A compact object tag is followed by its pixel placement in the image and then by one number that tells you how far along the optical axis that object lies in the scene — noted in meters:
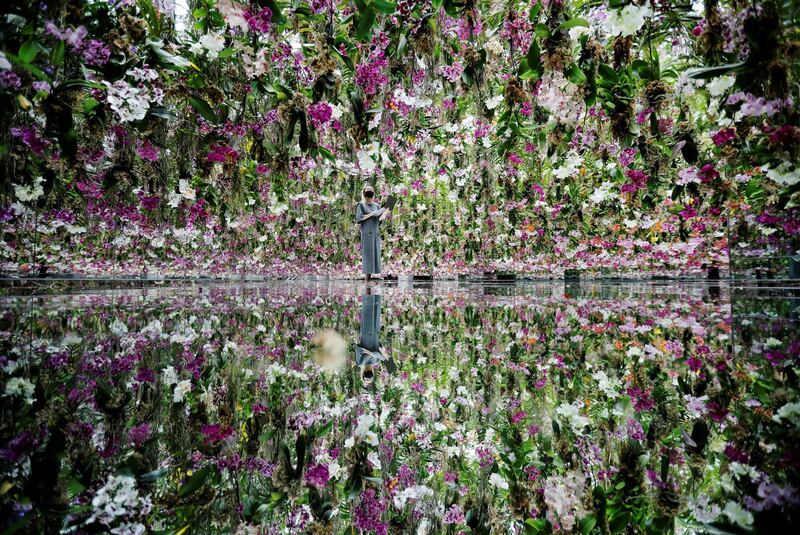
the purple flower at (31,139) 2.36
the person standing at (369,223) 6.74
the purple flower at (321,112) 3.07
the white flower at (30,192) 4.74
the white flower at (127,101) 2.23
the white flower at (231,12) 2.19
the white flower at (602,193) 6.82
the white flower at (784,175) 2.33
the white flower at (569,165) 5.27
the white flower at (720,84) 2.21
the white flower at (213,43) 2.76
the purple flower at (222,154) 3.35
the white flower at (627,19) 2.15
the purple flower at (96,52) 2.29
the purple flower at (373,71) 3.26
